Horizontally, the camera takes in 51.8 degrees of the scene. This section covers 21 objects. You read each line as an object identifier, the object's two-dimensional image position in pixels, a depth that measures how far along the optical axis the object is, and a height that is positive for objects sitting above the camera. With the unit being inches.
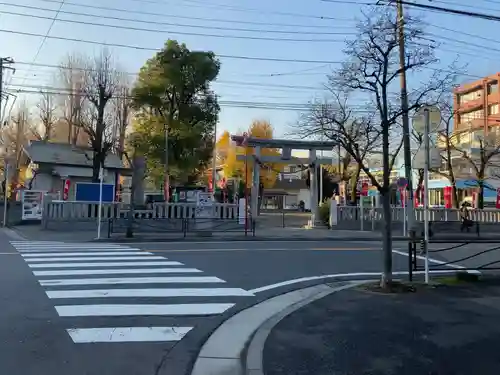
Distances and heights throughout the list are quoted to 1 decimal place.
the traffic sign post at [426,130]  419.5 +68.7
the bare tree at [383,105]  402.9 +88.3
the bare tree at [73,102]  1473.4 +347.2
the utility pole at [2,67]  1212.5 +336.8
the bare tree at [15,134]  2130.9 +313.0
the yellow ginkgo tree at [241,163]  2396.7 +250.3
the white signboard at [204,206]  1093.1 +10.2
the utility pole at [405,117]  439.2 +113.6
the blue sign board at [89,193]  1035.3 +32.8
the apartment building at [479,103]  2192.4 +514.8
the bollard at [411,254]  430.9 -34.3
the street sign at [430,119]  424.8 +78.7
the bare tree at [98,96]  1291.8 +289.5
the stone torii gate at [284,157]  1182.3 +126.8
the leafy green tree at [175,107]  1520.7 +312.4
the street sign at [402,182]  1037.3 +64.3
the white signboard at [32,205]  1160.2 +8.0
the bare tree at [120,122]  1791.3 +316.3
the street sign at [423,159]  430.3 +46.4
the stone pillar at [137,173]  911.7 +68.3
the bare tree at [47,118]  1994.3 +354.8
